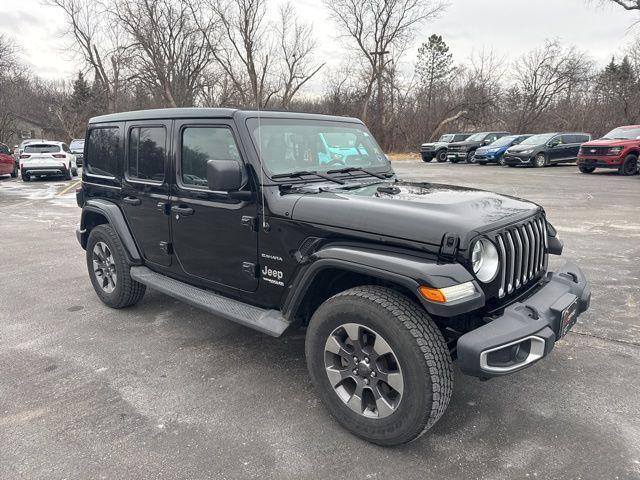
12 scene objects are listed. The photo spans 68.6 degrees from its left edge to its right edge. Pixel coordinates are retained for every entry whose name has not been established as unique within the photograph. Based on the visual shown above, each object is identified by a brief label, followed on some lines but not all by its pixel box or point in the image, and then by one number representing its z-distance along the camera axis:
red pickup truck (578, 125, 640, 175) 17.11
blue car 24.40
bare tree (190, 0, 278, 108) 39.75
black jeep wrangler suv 2.42
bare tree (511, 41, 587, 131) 38.50
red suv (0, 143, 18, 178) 19.20
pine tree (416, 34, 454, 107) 44.43
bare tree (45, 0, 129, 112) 39.44
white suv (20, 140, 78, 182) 18.48
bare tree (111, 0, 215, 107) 37.06
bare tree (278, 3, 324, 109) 41.41
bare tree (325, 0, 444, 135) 41.62
